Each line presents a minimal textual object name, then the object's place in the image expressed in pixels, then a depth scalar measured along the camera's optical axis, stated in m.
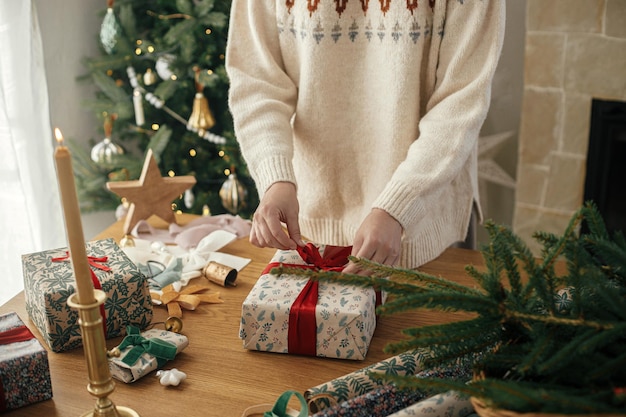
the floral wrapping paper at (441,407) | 0.79
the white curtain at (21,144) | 2.12
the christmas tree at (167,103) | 2.51
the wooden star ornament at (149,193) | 1.55
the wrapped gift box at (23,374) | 0.94
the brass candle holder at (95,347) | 0.81
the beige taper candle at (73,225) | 0.74
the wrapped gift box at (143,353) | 1.01
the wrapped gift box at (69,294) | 1.07
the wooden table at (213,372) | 0.96
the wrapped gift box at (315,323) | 1.05
